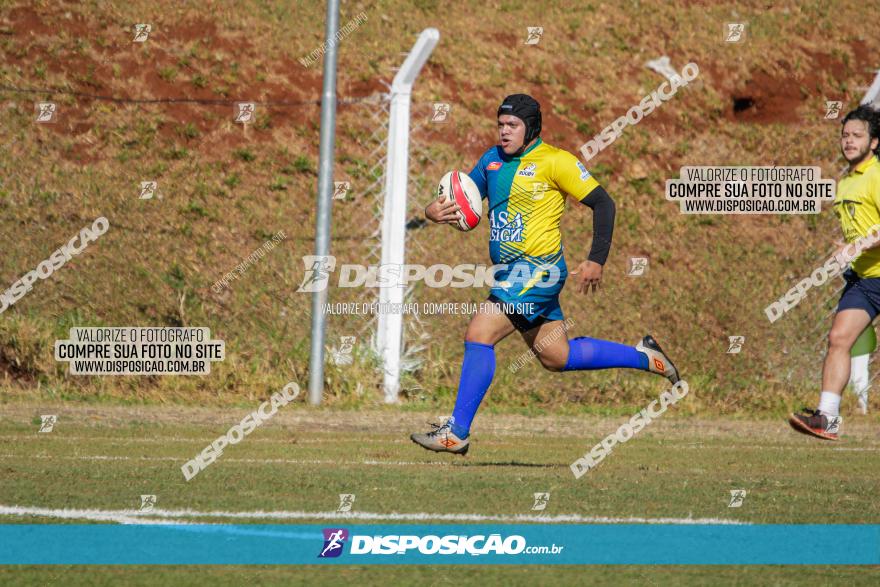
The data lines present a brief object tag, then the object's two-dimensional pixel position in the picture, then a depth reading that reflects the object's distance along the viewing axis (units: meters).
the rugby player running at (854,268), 16.02
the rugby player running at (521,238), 15.57
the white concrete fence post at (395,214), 25.22
